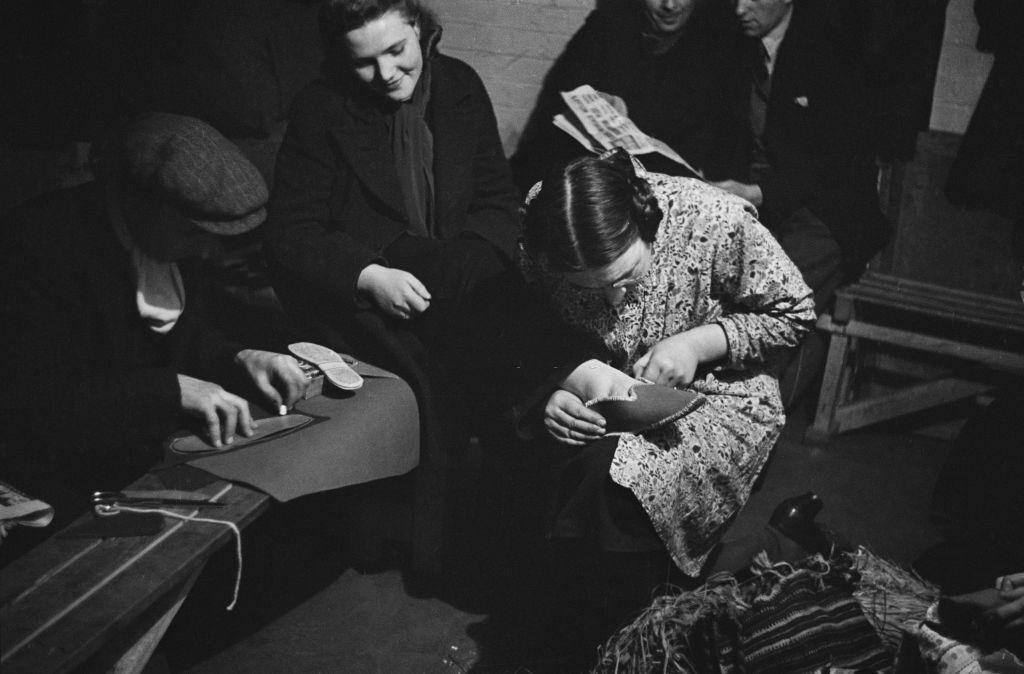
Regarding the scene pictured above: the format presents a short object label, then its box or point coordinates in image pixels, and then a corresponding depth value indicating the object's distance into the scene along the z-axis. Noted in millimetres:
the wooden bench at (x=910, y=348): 3268
